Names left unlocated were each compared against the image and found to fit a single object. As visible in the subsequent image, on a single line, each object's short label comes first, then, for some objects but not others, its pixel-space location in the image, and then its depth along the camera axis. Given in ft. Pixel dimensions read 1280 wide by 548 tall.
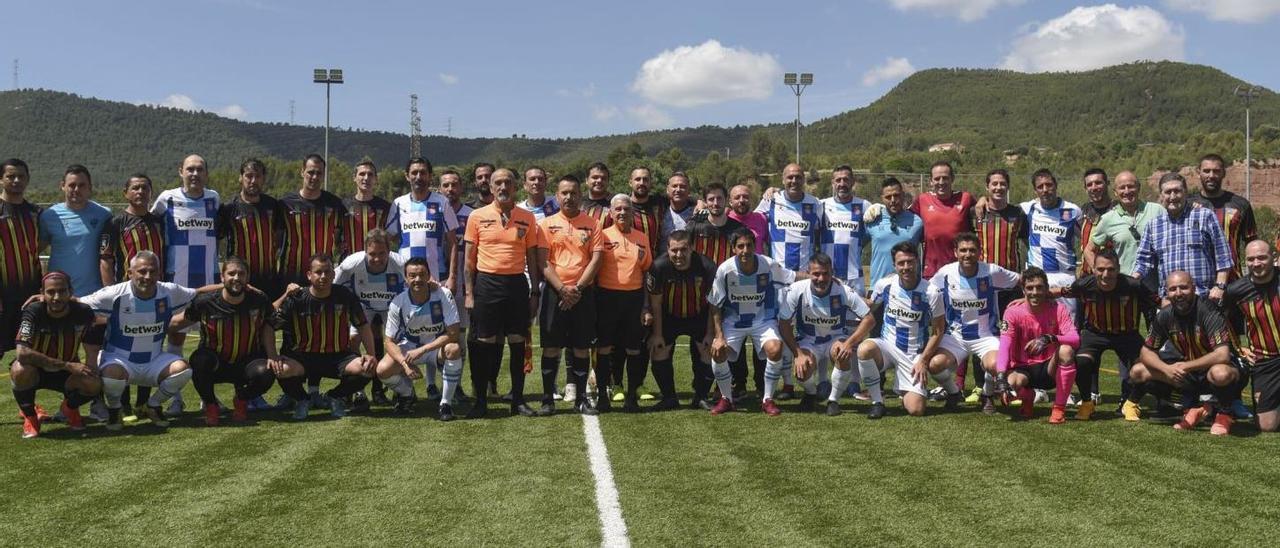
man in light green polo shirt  22.77
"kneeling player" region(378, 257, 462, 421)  21.22
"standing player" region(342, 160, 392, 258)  24.03
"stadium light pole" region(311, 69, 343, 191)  113.80
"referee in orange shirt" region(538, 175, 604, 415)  21.12
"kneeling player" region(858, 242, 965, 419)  21.58
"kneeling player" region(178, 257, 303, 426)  20.71
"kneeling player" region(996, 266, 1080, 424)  20.38
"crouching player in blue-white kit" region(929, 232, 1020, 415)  22.26
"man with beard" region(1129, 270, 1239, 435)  19.07
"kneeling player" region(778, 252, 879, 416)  21.58
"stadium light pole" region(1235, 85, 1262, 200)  118.83
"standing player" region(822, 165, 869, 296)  24.84
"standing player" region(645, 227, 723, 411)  21.91
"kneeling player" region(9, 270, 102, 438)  19.26
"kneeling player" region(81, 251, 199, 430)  20.03
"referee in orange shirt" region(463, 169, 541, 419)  20.74
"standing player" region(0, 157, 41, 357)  20.86
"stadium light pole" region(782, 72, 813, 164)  123.03
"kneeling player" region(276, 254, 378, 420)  21.43
